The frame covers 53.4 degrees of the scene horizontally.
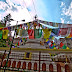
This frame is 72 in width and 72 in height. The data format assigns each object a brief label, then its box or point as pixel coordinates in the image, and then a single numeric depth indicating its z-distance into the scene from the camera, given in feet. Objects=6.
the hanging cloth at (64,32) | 19.67
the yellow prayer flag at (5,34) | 21.43
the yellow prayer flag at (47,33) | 20.43
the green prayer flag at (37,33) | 21.43
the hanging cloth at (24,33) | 22.70
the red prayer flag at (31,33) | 21.93
